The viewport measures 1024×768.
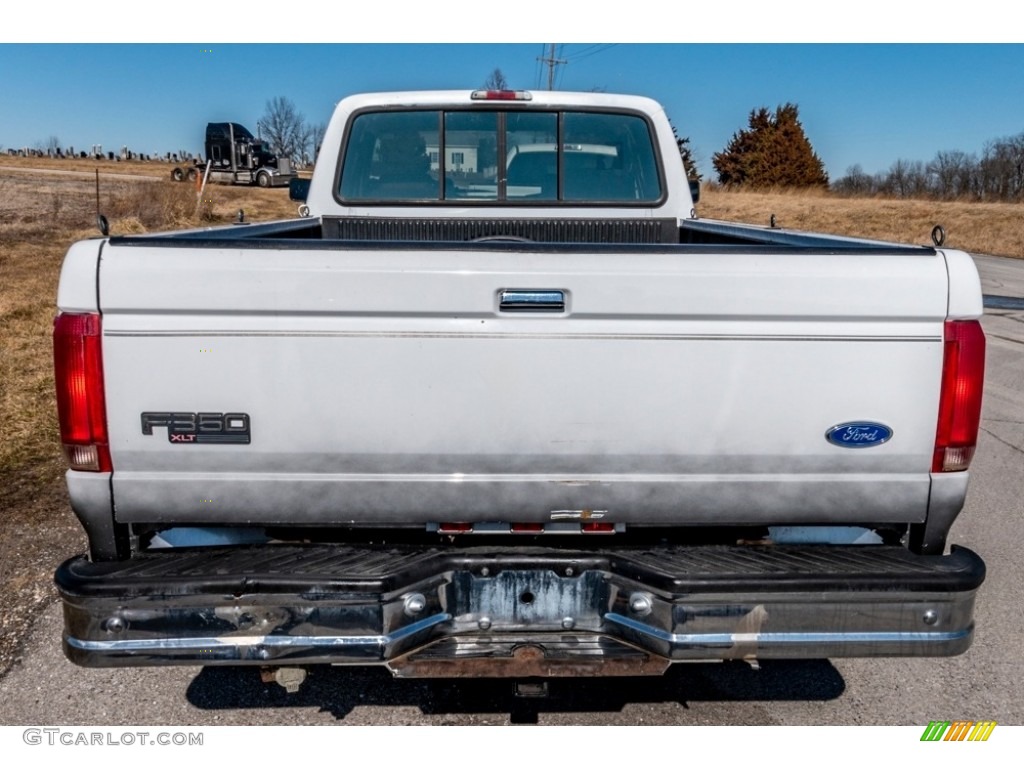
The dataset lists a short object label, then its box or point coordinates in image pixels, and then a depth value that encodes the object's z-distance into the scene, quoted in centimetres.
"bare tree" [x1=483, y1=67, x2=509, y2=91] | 4156
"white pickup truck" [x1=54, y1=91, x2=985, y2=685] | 234
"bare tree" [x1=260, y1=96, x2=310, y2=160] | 6406
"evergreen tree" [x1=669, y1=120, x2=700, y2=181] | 4594
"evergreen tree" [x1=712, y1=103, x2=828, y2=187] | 5397
